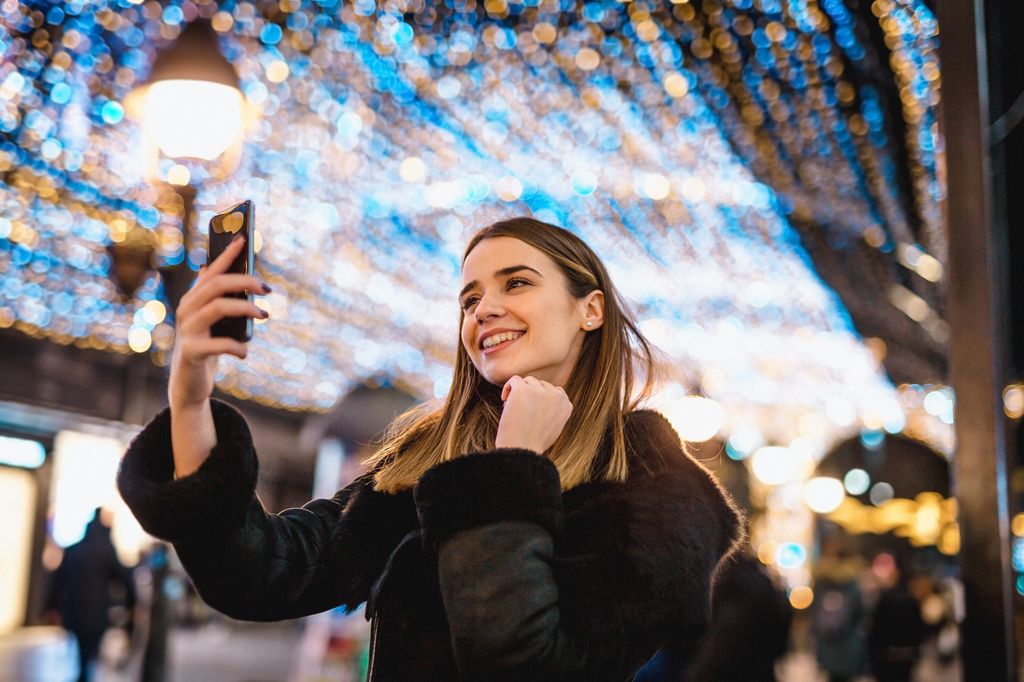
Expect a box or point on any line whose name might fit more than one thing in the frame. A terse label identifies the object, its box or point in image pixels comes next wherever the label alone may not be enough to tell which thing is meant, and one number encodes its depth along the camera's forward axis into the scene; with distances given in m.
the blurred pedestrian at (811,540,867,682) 12.52
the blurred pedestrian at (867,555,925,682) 12.45
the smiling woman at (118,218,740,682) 2.07
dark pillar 2.77
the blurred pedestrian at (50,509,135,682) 10.40
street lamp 5.64
